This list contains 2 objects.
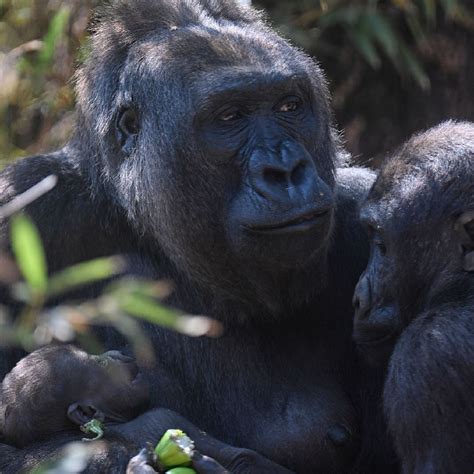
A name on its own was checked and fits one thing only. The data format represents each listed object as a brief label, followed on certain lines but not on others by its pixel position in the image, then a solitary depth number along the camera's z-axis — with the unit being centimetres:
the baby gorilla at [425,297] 834
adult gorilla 941
